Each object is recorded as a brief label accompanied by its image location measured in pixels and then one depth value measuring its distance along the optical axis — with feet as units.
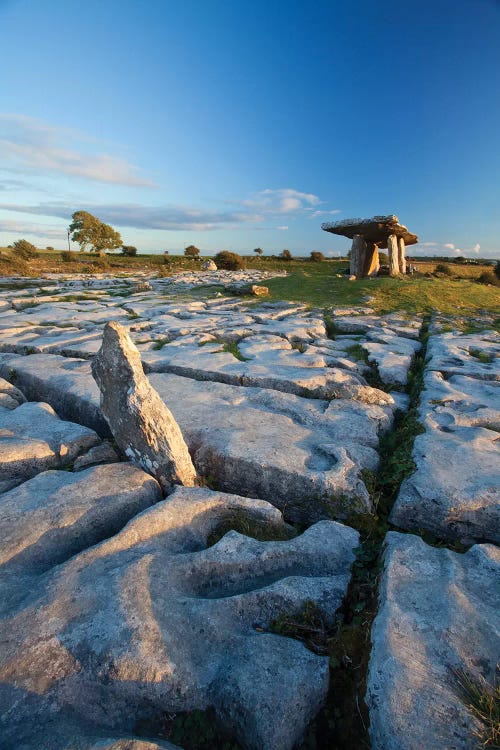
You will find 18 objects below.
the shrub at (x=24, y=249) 107.76
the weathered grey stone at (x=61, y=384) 14.32
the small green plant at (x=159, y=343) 22.67
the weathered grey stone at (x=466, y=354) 18.63
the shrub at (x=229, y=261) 103.91
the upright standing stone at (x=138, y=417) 10.53
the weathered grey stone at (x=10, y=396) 15.05
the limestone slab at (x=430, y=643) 5.11
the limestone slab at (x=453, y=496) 9.32
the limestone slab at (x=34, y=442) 10.91
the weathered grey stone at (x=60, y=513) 7.93
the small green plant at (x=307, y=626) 6.86
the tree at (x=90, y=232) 183.73
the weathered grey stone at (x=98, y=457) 11.49
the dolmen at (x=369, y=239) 52.85
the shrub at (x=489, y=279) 66.70
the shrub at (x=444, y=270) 82.23
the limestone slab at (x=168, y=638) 5.67
